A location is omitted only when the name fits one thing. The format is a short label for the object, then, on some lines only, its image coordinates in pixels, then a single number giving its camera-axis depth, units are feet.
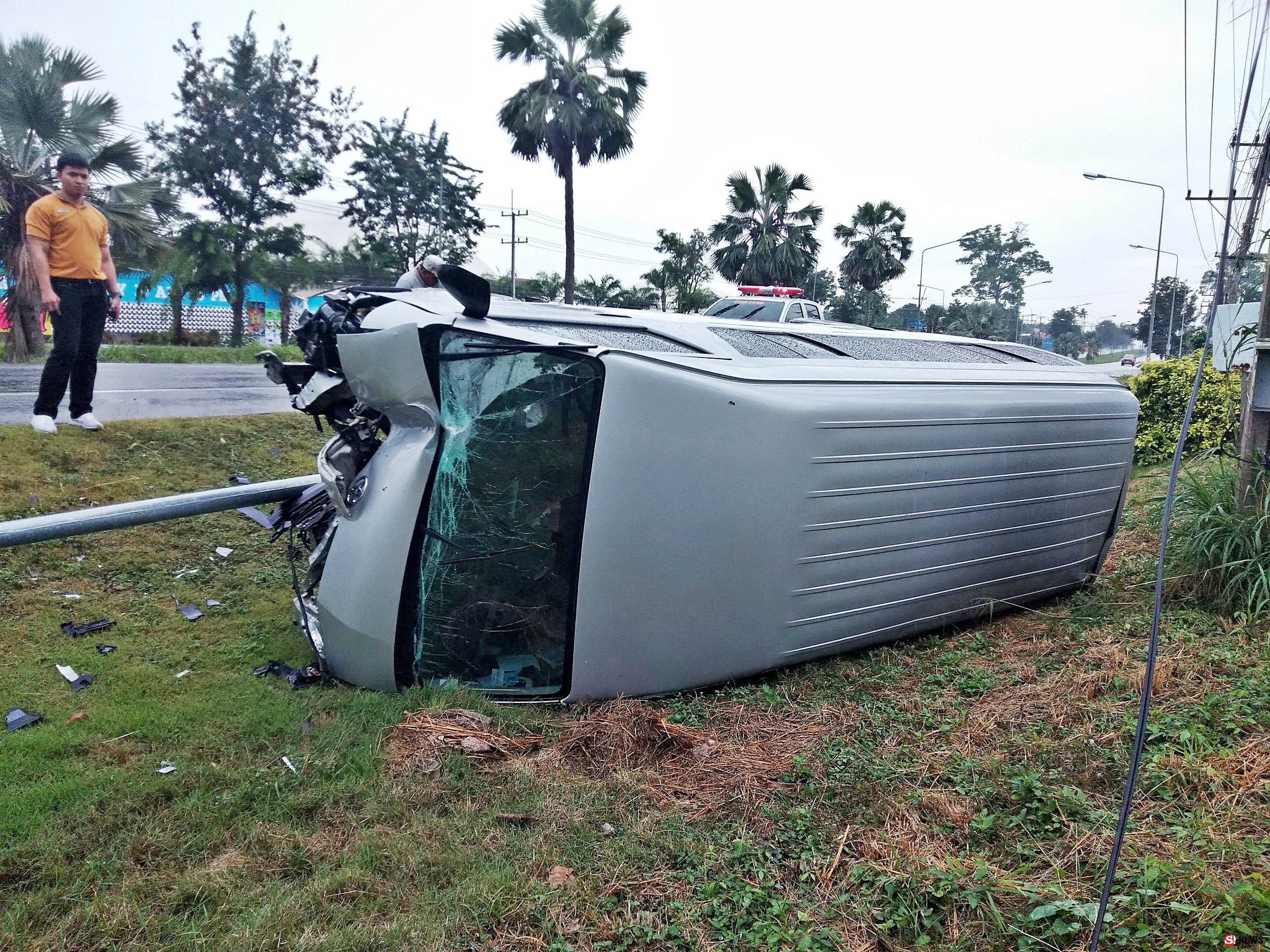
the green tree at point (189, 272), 85.10
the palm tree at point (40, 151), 41.78
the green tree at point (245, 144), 95.50
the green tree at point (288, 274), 93.76
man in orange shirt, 17.53
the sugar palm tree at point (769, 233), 82.38
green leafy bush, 32.53
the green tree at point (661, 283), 88.48
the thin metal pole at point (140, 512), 10.97
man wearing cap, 14.62
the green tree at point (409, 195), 115.96
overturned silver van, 10.98
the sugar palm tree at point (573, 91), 65.92
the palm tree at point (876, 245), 92.53
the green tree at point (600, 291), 86.21
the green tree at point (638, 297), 88.07
